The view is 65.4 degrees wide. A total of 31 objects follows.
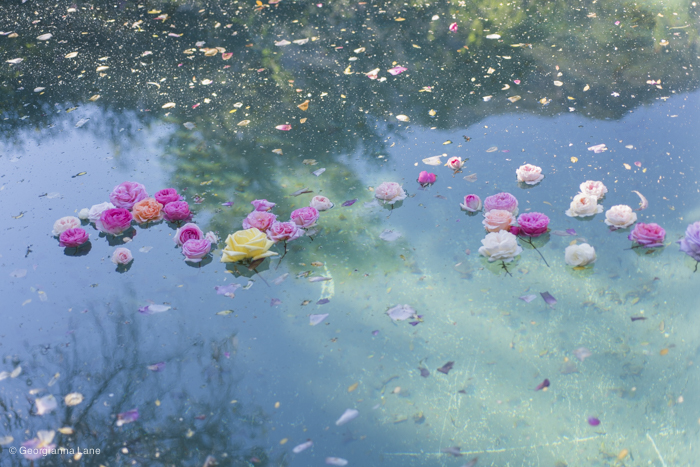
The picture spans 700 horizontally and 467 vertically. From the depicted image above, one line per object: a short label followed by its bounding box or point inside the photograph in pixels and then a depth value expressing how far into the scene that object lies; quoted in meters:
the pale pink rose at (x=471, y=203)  2.12
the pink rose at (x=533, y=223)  1.95
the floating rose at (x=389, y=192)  2.20
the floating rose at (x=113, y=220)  2.09
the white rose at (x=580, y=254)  1.85
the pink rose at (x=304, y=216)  2.05
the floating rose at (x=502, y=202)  2.04
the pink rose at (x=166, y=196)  2.19
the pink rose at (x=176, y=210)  2.15
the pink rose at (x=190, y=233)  2.04
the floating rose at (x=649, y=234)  1.90
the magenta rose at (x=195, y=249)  1.98
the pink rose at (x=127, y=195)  2.20
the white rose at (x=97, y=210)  2.18
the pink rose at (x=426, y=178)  2.32
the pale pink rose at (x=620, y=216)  2.01
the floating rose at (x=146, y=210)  2.15
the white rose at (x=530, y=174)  2.25
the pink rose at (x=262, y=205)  2.20
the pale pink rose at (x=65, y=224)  2.17
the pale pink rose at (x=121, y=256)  2.04
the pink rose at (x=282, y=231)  2.00
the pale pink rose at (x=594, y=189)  2.14
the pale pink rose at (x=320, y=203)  2.17
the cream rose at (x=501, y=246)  1.86
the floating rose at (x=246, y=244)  1.89
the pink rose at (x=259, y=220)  2.02
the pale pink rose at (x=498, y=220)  1.97
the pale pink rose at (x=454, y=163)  2.38
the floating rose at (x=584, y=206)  2.05
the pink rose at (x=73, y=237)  2.10
